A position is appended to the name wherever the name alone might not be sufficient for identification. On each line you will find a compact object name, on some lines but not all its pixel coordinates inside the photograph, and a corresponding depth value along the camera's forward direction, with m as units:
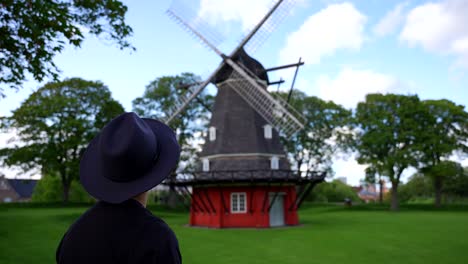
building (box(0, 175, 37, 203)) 64.94
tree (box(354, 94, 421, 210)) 39.78
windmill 23.25
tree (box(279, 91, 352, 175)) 42.81
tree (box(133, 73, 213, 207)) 40.06
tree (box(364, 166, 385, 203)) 41.31
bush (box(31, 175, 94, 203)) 47.91
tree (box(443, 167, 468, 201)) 45.66
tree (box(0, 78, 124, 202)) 34.22
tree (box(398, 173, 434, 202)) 65.31
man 1.79
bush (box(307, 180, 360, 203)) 57.44
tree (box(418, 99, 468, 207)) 39.40
